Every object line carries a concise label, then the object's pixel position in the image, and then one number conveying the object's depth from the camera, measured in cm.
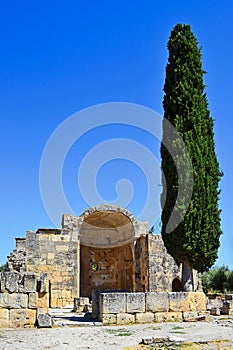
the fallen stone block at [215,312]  1450
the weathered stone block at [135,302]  1255
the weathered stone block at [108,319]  1223
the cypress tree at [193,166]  1478
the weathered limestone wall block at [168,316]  1280
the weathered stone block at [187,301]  1319
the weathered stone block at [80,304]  1761
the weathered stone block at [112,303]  1234
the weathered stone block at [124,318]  1233
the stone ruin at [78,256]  2048
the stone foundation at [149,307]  1237
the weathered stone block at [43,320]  1167
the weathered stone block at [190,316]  1292
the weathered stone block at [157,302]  1282
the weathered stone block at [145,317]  1254
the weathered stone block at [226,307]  1451
